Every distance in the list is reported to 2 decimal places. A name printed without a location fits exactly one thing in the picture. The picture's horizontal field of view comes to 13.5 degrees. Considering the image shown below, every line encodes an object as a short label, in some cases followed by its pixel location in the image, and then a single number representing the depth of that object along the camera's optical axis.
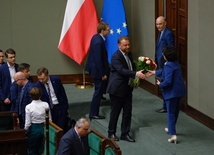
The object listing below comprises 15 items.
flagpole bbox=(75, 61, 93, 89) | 16.50
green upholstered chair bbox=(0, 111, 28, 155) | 11.03
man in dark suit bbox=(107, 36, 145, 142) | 11.89
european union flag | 16.09
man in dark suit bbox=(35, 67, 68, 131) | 11.84
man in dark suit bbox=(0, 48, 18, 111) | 13.03
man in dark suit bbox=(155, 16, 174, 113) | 13.08
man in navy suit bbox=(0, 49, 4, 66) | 13.49
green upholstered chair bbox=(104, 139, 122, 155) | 8.92
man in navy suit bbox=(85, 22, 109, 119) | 13.30
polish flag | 16.34
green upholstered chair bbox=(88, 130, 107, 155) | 9.43
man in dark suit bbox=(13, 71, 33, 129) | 11.82
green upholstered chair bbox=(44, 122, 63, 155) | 10.25
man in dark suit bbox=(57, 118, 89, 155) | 9.19
